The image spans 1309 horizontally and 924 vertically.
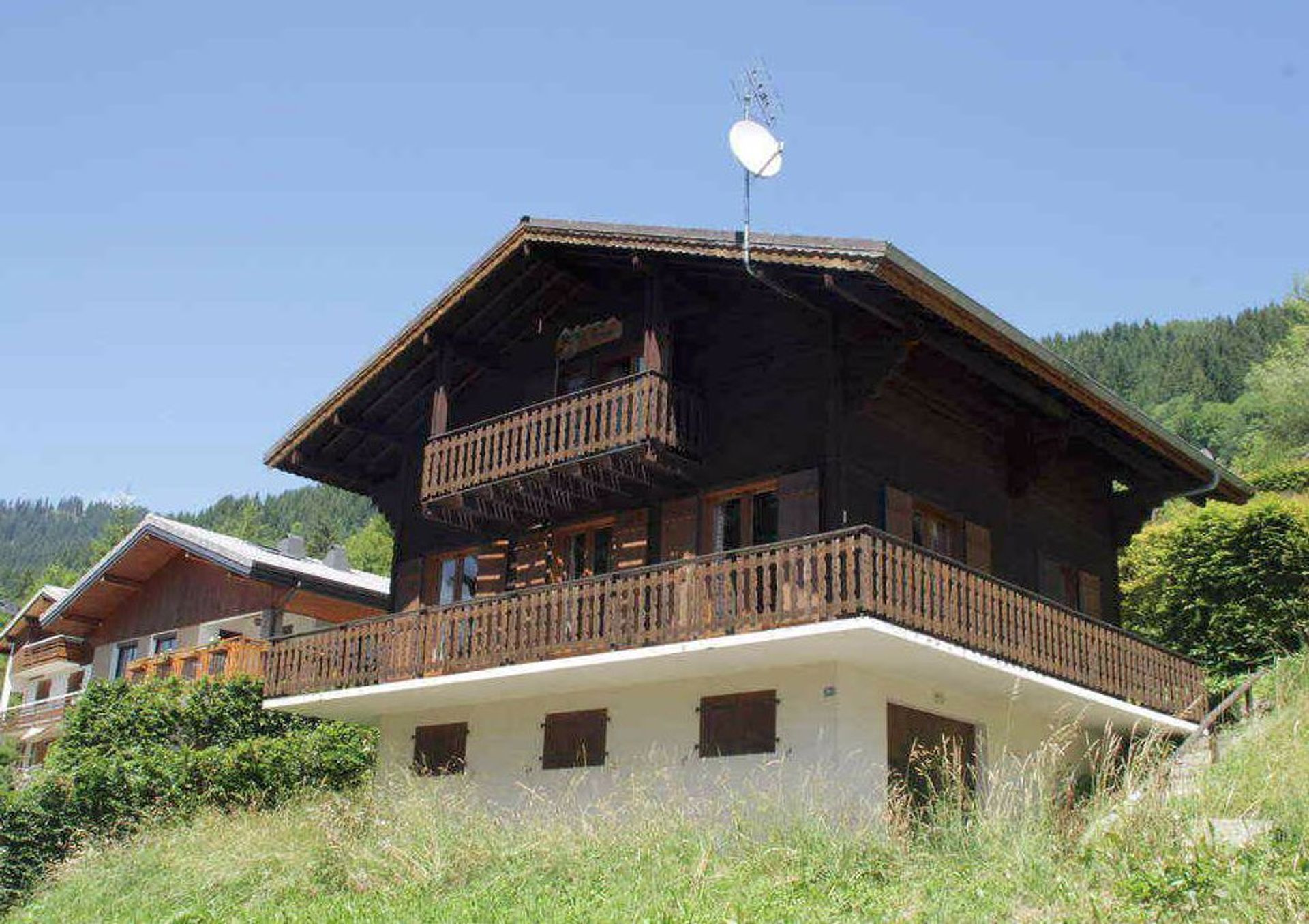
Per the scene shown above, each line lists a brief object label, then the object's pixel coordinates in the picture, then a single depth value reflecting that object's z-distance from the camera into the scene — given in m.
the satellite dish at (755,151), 17.62
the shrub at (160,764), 20.81
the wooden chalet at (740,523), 16.28
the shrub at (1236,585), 23.50
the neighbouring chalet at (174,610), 25.77
